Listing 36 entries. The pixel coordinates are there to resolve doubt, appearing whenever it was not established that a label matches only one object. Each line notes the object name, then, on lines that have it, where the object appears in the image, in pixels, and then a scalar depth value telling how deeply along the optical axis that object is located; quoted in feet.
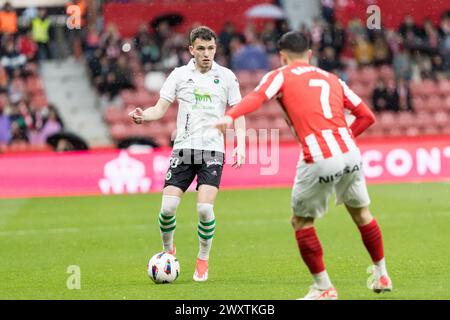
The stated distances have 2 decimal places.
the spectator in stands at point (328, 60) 83.92
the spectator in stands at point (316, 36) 85.81
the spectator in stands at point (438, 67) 89.20
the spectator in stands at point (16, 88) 81.00
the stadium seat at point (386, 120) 84.64
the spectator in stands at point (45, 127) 77.66
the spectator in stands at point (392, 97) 84.70
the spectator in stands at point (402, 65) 87.51
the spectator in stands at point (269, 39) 87.76
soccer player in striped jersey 27.68
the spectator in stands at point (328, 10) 90.53
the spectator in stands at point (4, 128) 78.12
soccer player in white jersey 34.12
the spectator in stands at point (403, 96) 85.15
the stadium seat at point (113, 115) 84.02
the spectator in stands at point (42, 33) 85.35
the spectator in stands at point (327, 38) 85.46
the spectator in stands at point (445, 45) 88.94
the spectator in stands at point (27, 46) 85.15
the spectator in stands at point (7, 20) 84.23
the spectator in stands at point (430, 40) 89.20
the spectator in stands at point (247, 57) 85.81
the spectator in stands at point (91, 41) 85.30
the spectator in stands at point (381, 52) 88.79
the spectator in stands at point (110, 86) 84.84
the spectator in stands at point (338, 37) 86.53
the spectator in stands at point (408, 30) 88.79
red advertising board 67.31
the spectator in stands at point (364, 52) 89.45
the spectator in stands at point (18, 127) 78.18
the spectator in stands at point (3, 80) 82.17
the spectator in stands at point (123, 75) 84.43
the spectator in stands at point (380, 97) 84.02
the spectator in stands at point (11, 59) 83.76
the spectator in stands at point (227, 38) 85.82
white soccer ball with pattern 32.99
